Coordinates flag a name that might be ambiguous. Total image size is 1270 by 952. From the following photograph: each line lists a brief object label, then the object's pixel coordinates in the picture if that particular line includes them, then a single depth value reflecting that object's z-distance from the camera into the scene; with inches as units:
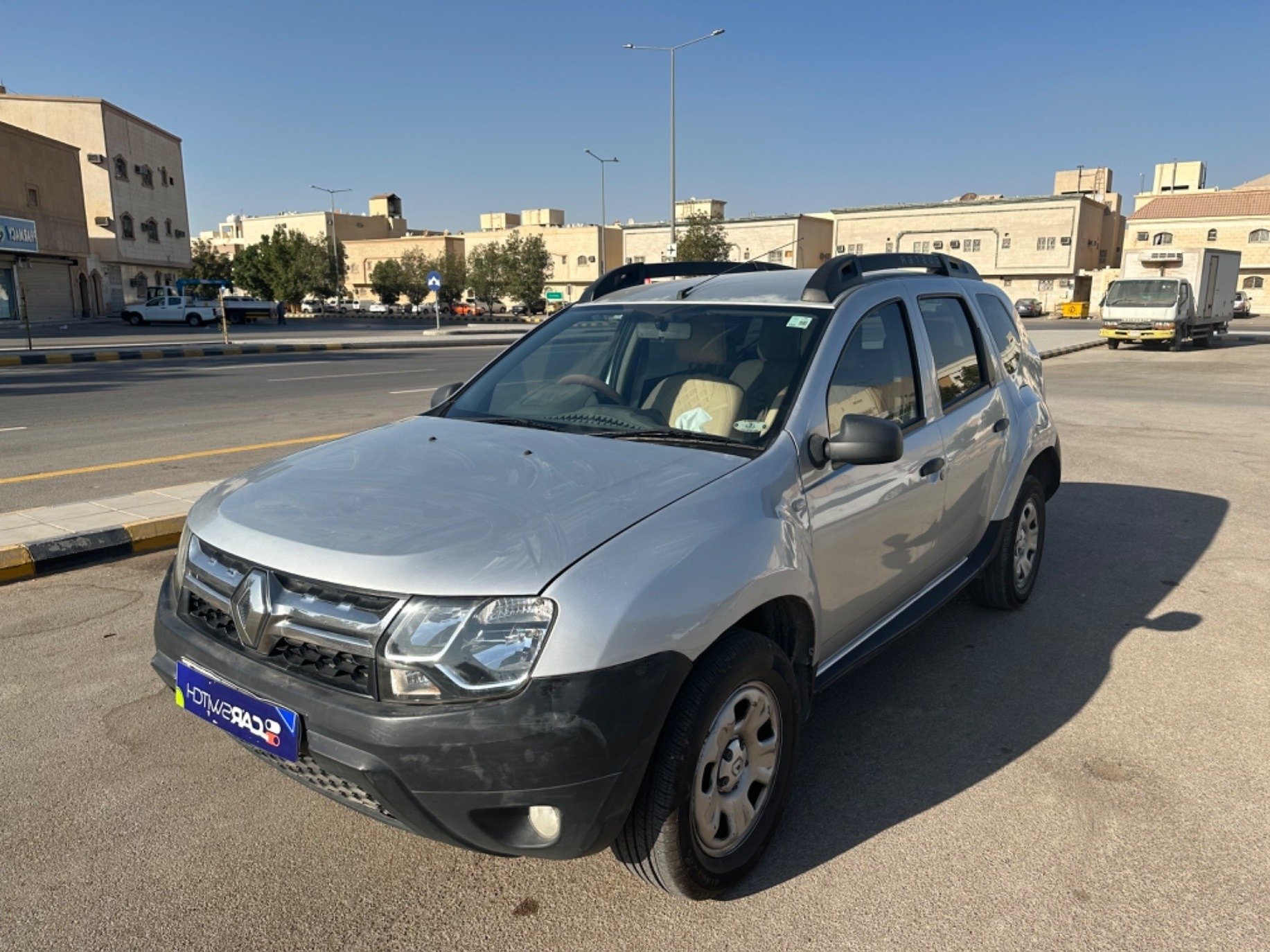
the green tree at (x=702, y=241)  1980.8
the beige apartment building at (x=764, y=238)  3267.7
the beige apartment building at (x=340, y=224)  4768.7
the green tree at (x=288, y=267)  2726.4
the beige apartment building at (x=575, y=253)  3705.7
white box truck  1082.1
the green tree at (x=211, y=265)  3243.1
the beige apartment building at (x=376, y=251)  4237.2
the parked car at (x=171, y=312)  1815.9
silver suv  86.3
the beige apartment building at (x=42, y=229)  1648.6
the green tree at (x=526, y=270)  3051.2
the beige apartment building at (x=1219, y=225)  2950.3
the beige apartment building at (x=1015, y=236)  3031.5
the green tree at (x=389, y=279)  3553.2
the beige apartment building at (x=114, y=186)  2155.5
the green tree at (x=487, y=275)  3267.7
